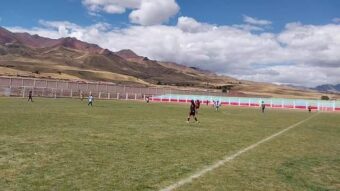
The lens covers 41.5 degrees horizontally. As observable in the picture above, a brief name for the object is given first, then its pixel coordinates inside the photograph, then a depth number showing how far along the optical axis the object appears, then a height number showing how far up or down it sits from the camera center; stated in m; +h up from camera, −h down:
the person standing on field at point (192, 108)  31.09 -0.50
